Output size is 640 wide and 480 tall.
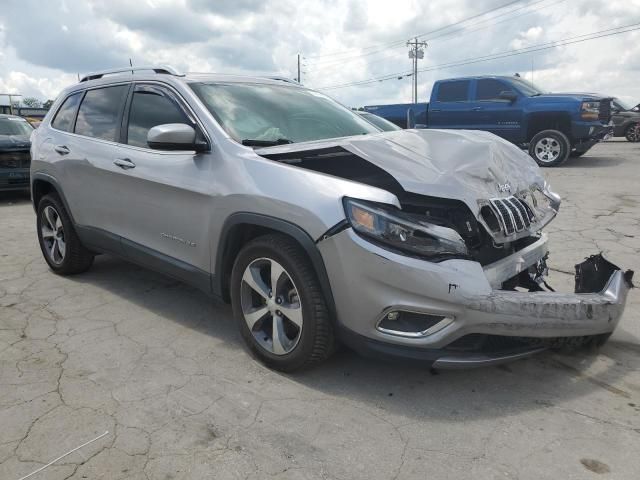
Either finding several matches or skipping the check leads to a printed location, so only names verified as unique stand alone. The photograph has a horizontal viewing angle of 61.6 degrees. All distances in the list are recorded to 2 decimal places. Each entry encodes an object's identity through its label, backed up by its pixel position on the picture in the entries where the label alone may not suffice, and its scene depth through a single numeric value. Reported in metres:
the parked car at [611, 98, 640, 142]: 20.31
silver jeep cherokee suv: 2.66
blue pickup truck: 11.95
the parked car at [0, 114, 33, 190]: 9.43
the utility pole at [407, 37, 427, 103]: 58.22
